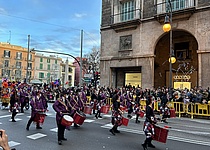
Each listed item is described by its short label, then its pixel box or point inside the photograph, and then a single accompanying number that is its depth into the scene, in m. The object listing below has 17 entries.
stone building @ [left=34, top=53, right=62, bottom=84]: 65.62
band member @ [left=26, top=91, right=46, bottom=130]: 8.90
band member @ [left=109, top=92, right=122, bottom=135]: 8.36
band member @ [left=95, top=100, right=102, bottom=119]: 12.49
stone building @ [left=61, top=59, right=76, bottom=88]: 76.59
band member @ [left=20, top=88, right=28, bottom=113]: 14.23
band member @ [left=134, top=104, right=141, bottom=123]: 11.05
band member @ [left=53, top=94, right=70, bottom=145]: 6.91
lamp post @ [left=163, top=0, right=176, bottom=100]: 12.91
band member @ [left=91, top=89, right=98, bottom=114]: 13.55
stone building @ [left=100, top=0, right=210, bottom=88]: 17.23
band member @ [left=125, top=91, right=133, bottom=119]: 12.59
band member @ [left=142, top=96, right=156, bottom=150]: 6.19
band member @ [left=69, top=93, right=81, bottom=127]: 9.00
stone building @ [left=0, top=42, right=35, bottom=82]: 55.16
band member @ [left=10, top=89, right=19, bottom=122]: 10.68
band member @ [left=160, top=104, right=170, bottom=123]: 11.23
